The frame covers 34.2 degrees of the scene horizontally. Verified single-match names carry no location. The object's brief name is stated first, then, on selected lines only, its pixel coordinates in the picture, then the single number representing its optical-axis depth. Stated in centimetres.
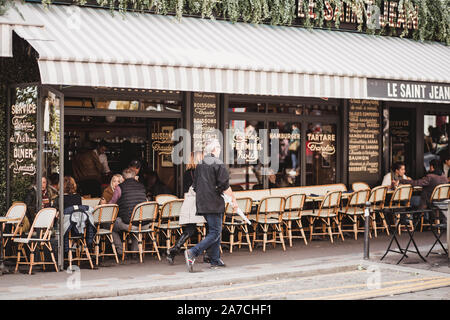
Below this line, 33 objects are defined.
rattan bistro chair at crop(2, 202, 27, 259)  1085
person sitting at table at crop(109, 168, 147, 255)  1169
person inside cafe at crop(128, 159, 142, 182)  1226
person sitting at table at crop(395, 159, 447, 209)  1485
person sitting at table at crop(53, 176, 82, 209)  1102
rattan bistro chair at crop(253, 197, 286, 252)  1259
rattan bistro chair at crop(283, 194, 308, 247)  1305
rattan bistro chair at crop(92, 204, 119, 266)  1112
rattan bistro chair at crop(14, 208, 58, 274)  1042
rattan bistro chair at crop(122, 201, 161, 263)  1147
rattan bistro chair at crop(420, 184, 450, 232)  1467
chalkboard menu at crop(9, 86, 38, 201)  1107
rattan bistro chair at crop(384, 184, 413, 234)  1470
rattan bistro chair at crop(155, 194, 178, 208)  1267
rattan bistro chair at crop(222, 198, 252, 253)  1246
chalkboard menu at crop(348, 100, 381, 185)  1564
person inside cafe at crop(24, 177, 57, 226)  1099
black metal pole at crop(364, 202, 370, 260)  1141
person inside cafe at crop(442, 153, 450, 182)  1692
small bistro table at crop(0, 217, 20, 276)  1028
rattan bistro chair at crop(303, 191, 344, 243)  1360
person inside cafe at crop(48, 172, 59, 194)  1081
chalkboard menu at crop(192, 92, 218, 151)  1345
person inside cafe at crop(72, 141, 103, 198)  1286
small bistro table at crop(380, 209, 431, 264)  1130
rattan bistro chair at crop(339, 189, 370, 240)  1405
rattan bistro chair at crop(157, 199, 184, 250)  1185
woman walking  1120
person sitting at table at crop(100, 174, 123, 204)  1211
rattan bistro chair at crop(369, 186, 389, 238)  1436
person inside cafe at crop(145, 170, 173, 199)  1316
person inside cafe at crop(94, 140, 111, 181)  1325
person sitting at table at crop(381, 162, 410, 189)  1531
